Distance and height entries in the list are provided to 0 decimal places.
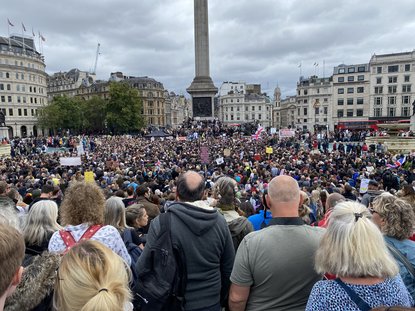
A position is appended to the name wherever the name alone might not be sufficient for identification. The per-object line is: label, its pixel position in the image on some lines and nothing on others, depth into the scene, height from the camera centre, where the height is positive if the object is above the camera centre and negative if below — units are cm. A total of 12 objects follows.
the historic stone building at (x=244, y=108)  12925 +748
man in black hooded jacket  326 -116
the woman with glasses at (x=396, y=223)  338 -106
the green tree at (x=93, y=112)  8862 +479
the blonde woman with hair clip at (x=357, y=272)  230 -104
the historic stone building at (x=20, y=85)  8431 +1228
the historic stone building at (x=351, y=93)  8681 +821
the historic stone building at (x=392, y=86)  7869 +918
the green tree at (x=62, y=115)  8088 +385
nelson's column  5700 +1012
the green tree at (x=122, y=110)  8096 +466
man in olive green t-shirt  294 -121
